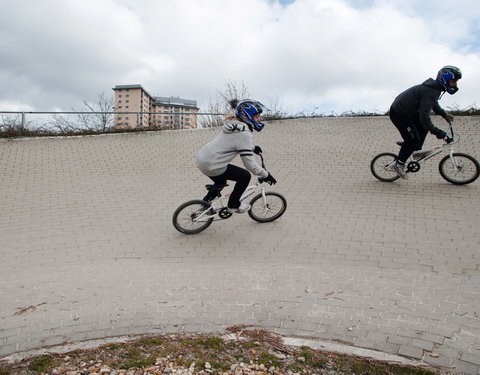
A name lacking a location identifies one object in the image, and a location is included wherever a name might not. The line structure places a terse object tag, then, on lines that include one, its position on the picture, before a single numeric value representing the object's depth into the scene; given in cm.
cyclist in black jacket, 690
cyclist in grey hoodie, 532
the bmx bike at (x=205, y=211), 580
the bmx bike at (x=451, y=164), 746
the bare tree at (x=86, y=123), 1405
